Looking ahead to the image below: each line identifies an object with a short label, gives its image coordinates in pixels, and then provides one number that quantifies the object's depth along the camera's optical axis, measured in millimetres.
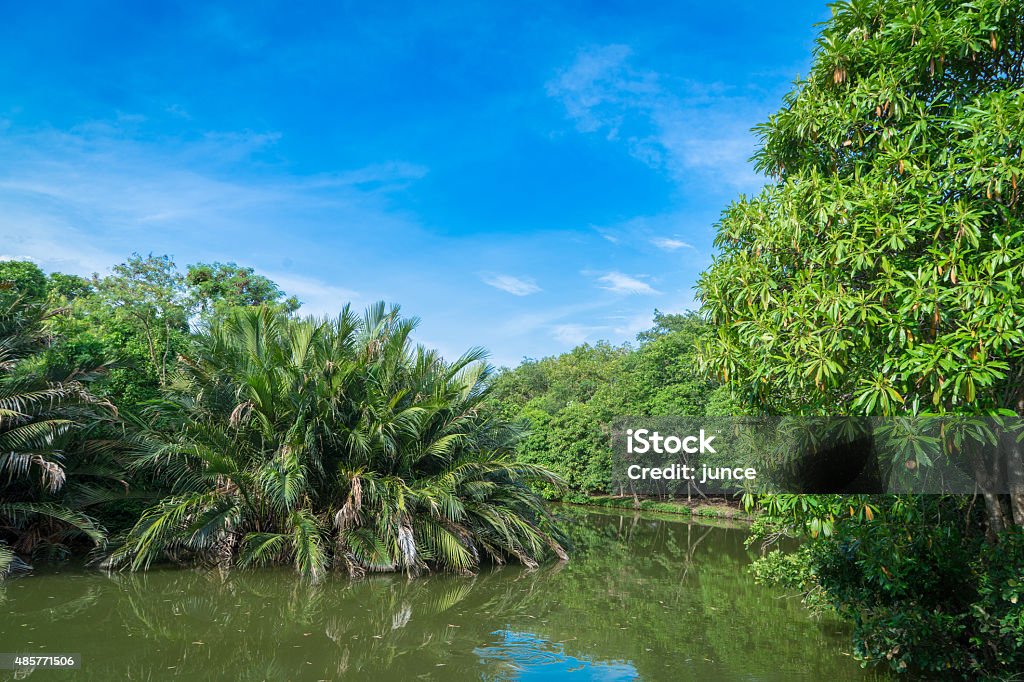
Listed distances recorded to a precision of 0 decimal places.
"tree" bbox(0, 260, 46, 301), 23906
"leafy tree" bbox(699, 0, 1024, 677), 4566
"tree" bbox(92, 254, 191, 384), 16000
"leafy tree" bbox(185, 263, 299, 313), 31531
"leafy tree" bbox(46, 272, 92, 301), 33156
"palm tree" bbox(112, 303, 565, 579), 10898
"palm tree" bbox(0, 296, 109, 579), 10141
